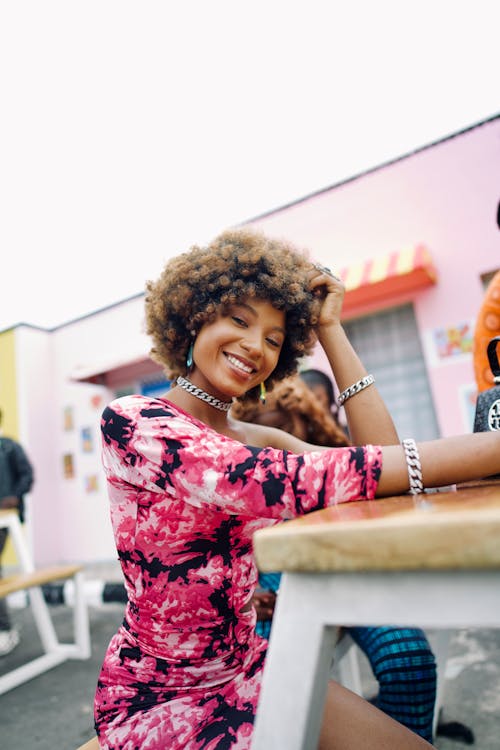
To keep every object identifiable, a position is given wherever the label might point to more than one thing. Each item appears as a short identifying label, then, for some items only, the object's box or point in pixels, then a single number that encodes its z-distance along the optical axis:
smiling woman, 0.83
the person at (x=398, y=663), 1.47
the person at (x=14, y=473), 4.83
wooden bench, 3.28
